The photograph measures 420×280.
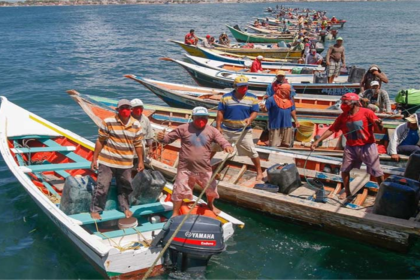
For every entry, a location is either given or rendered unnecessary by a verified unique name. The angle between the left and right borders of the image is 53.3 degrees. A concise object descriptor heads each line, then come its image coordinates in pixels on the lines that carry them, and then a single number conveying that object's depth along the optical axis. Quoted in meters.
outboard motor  5.43
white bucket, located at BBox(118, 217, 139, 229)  6.36
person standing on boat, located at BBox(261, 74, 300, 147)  8.65
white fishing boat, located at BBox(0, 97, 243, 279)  5.48
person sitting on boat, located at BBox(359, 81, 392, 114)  9.88
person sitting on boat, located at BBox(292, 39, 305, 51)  21.98
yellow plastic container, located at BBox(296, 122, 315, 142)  9.90
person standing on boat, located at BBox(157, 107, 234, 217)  5.96
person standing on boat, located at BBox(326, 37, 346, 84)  13.97
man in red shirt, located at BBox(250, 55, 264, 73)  15.95
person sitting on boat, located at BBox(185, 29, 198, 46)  24.83
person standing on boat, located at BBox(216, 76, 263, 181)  7.44
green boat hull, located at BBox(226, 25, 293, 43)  30.38
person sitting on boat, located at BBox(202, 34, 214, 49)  24.70
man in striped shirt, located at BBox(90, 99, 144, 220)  5.93
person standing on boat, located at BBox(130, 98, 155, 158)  7.21
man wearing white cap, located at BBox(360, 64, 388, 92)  10.22
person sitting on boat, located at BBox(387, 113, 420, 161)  7.89
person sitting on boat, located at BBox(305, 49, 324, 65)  18.38
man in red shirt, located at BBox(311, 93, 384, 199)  6.41
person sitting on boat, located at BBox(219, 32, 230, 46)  26.03
